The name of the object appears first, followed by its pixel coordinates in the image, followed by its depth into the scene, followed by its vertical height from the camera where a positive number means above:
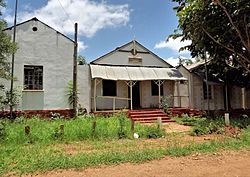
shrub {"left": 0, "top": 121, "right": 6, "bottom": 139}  10.25 -1.11
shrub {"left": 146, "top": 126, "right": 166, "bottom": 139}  11.55 -1.33
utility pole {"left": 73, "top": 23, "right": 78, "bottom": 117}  18.11 +1.21
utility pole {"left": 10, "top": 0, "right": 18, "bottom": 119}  16.39 +0.99
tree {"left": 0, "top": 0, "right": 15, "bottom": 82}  11.69 +2.66
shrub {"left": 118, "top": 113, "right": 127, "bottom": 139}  11.24 -1.14
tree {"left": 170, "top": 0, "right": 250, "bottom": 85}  15.38 +4.91
